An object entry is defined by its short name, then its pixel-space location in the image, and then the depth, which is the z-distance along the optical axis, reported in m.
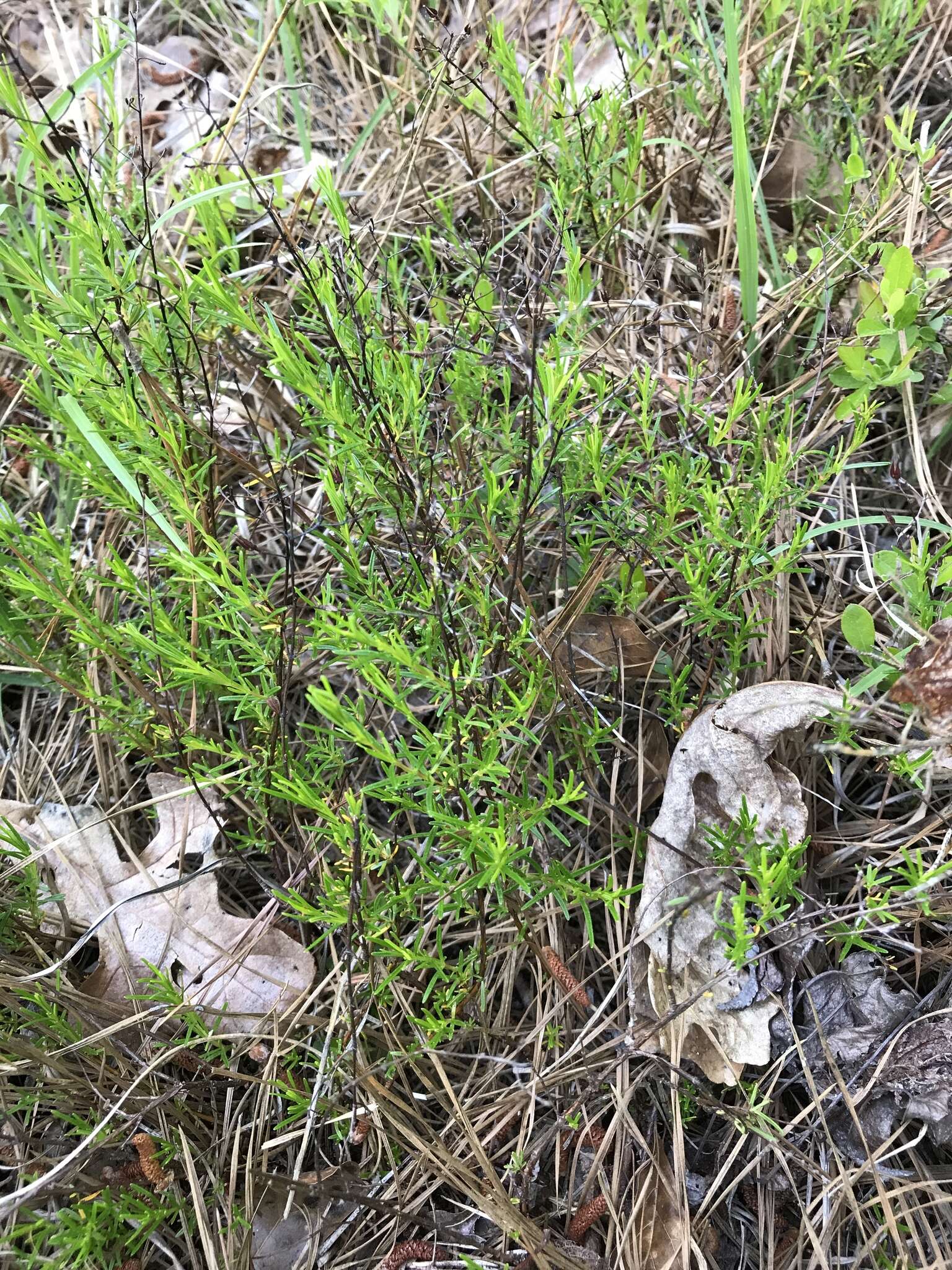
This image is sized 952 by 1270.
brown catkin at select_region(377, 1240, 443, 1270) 0.32
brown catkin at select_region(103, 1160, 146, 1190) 0.33
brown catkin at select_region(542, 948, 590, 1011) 0.33
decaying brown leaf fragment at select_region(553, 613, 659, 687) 0.37
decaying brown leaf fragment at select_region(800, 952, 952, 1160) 0.32
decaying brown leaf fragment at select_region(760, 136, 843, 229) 0.45
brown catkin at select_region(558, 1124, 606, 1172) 0.33
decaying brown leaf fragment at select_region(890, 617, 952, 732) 0.29
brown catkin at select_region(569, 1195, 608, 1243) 0.32
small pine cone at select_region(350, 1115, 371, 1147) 0.33
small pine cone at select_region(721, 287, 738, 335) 0.41
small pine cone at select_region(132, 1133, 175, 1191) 0.32
